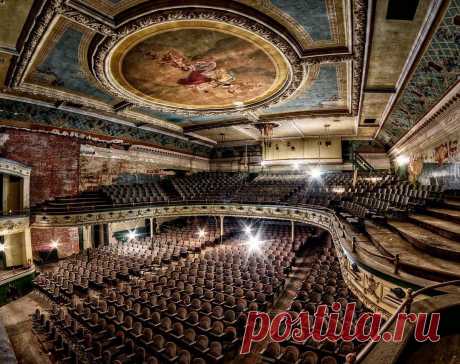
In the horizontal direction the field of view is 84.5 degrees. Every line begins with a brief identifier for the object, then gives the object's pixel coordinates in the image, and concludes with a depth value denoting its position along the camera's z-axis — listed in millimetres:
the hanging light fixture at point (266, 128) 13745
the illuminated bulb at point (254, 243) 12251
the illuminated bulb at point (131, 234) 16312
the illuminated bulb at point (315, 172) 18027
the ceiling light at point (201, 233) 15142
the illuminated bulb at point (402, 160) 12470
